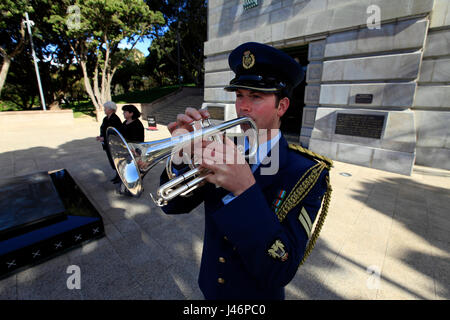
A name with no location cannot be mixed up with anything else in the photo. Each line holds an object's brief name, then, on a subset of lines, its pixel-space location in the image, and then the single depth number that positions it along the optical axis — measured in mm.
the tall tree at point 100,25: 16531
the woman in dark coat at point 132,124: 5156
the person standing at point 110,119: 5539
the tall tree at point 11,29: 15390
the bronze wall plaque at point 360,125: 7575
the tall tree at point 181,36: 26641
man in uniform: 1008
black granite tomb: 3160
